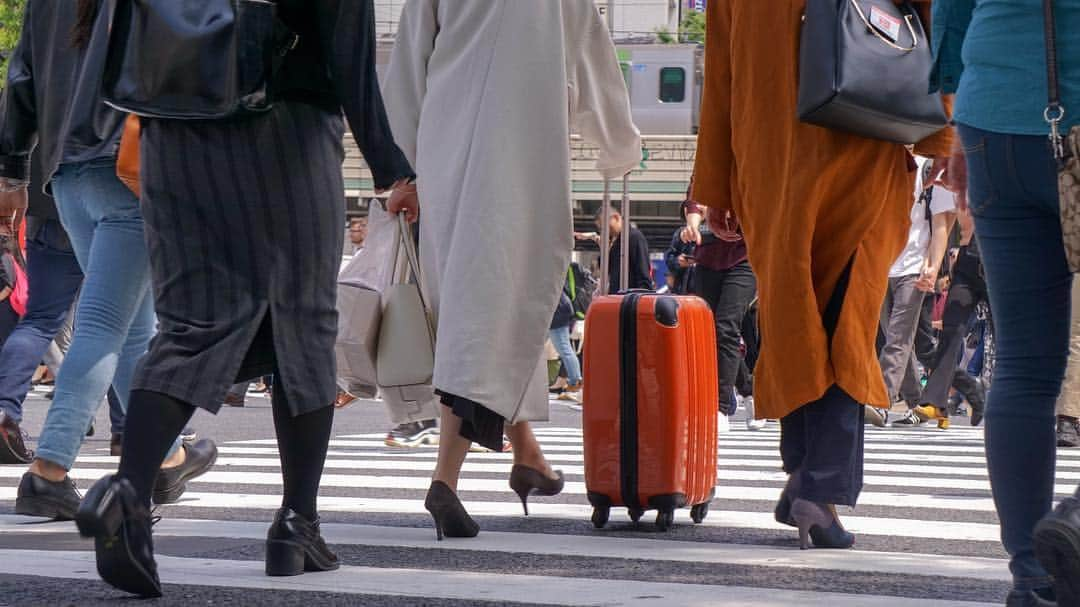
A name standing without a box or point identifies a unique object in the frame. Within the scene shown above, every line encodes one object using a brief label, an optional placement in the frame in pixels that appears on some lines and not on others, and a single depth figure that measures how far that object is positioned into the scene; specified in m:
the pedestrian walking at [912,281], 10.72
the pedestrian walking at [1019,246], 3.17
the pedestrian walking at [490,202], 4.66
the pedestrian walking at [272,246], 3.54
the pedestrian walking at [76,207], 4.97
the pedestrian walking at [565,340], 16.30
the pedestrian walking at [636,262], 15.41
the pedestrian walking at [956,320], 10.91
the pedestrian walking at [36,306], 6.44
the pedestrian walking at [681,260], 12.09
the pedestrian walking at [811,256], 4.49
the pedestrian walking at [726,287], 8.84
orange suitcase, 4.85
